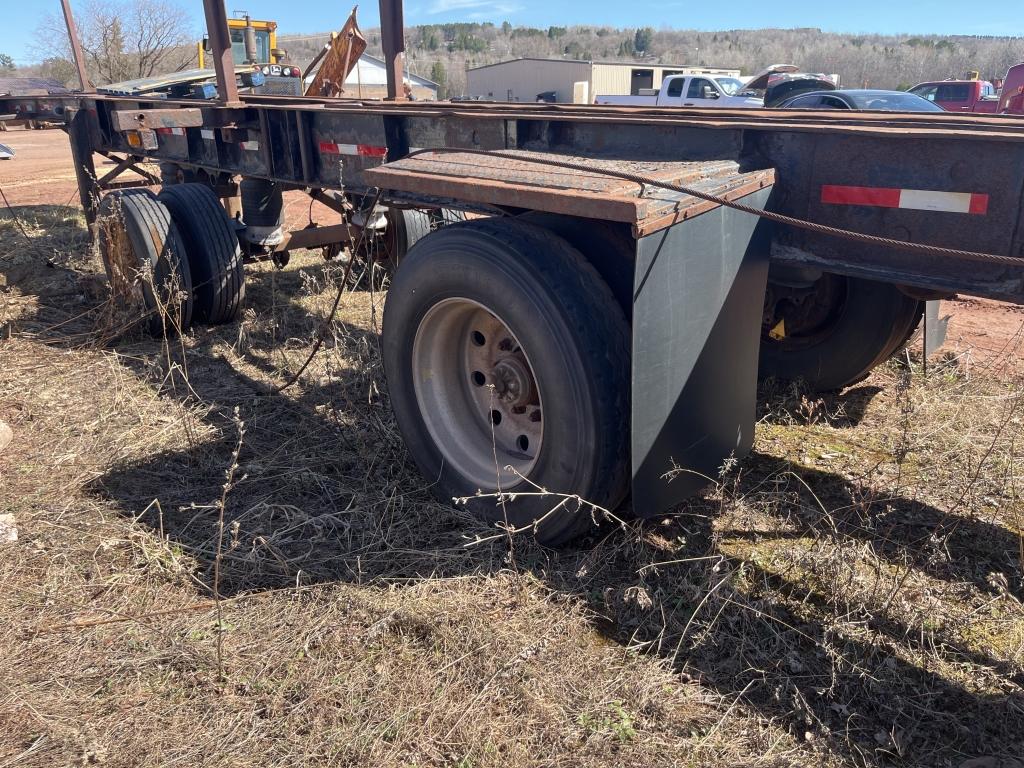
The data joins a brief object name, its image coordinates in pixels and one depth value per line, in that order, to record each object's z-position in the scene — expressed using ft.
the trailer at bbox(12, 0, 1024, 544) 7.55
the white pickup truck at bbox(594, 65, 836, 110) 63.21
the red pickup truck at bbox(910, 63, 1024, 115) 59.26
